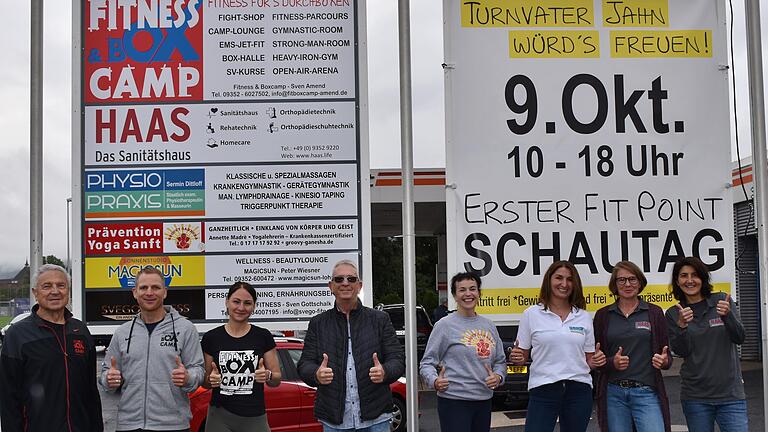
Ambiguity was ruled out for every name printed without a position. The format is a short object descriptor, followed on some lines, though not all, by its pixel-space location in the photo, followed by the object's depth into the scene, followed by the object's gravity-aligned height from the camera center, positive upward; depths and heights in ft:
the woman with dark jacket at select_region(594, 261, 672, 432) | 18.21 -2.63
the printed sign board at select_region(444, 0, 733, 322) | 19.70 +2.02
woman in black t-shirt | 17.44 -2.57
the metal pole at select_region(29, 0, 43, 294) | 18.30 +1.92
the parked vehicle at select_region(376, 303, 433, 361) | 74.69 -7.50
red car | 33.35 -6.37
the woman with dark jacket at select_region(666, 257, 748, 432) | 18.49 -2.58
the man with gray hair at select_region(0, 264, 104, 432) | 16.11 -2.36
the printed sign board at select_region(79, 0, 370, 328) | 19.25 +1.95
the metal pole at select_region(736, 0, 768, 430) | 18.75 +1.90
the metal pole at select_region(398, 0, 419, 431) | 17.69 +0.40
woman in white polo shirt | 17.98 -2.47
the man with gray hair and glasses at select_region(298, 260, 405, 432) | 17.12 -2.43
